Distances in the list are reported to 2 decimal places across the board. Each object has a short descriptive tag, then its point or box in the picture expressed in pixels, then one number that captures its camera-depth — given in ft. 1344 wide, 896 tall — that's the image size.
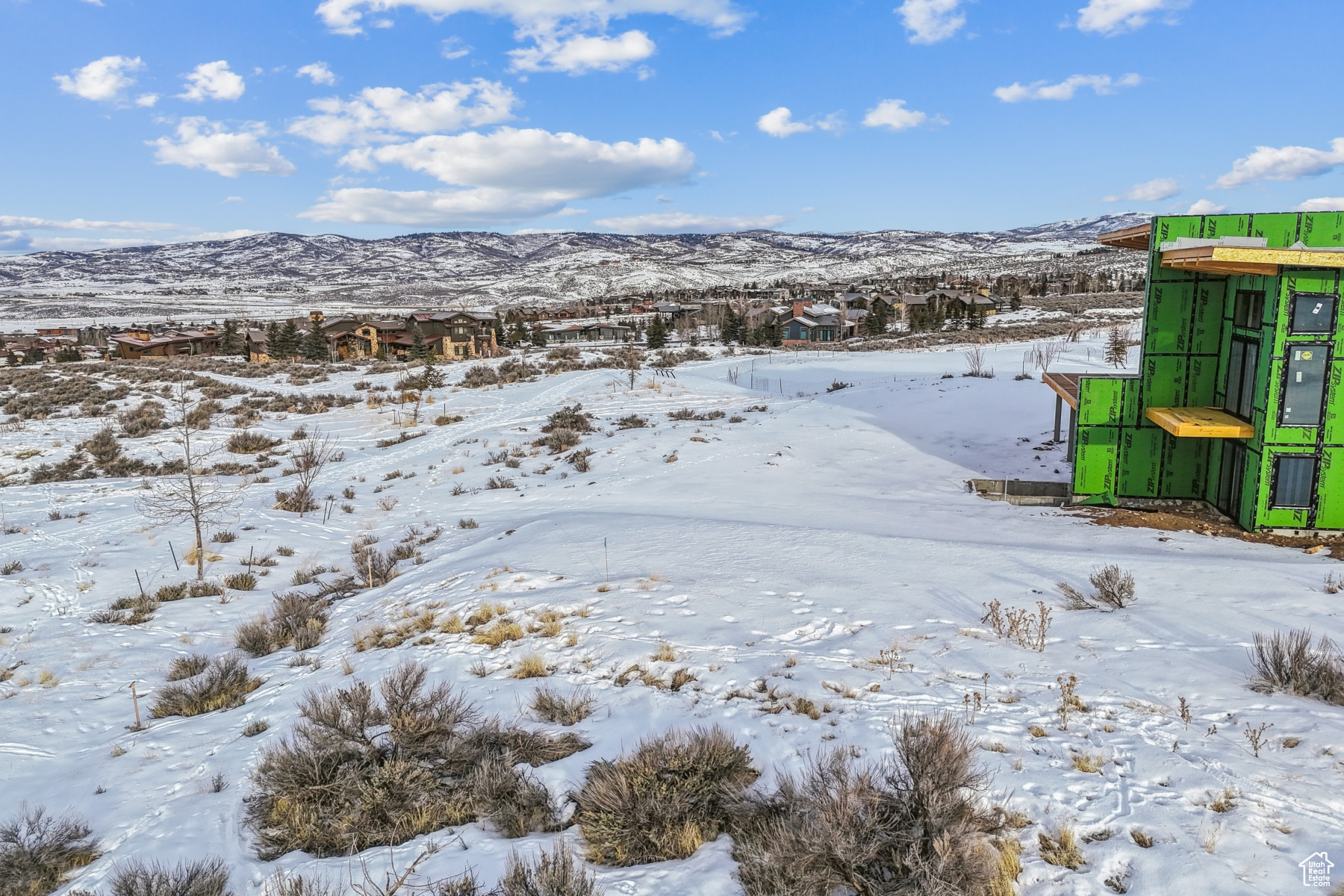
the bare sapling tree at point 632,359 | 121.15
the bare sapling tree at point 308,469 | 58.34
